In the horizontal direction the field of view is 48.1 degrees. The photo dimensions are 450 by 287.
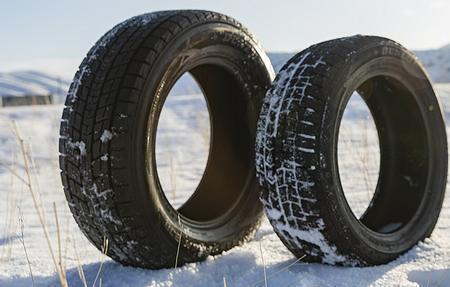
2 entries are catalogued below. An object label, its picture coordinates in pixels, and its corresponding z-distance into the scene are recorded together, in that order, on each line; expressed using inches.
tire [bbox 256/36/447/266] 81.7
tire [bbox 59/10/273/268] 79.7
